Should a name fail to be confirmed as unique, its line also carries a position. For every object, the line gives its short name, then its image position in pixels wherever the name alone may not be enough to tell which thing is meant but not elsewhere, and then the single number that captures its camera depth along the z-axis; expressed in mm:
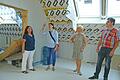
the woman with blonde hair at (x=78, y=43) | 2128
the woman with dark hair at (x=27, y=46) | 2216
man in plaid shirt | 1798
